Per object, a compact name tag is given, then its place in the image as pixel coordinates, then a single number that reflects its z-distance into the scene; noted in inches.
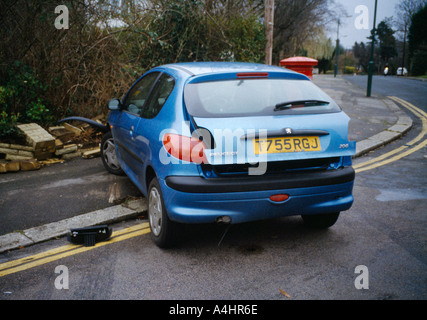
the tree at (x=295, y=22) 960.3
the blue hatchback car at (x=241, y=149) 133.0
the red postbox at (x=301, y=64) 341.3
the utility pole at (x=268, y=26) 413.2
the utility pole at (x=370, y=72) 670.7
